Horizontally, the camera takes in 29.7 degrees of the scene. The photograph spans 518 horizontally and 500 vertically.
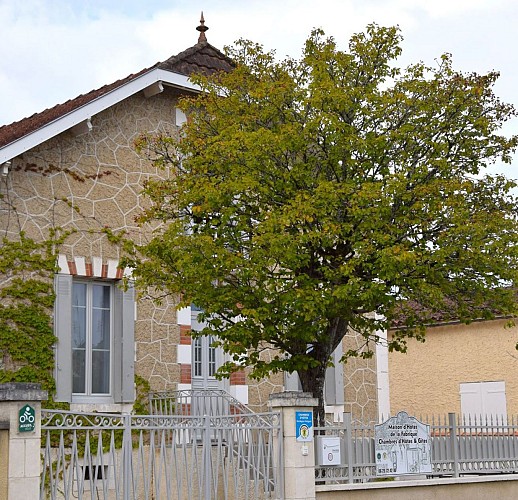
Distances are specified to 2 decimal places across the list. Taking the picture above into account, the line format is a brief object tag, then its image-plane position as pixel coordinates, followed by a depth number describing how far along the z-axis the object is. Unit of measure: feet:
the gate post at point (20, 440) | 28.81
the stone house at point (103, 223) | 46.68
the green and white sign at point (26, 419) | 29.25
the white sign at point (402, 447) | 41.60
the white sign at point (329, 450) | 39.14
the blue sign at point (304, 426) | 37.11
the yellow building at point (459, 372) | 77.25
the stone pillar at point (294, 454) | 36.70
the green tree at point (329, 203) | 39.86
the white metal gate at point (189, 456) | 32.53
